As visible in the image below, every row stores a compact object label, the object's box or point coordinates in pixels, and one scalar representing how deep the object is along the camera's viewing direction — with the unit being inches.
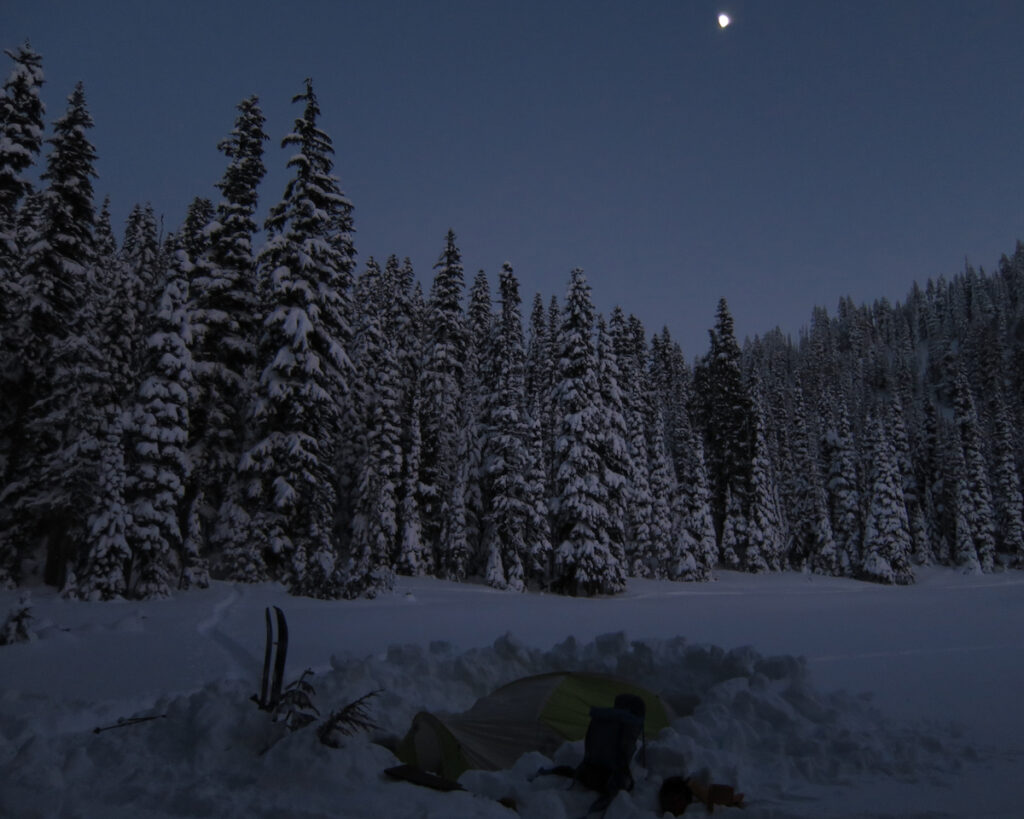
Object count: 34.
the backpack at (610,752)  222.5
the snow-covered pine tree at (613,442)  1189.7
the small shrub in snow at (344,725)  246.1
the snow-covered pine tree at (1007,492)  2073.1
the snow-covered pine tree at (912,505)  2094.0
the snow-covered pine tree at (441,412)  1327.5
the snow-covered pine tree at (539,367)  1586.1
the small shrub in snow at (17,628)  430.6
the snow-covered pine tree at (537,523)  1208.8
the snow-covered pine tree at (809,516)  1861.5
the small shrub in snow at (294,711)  263.1
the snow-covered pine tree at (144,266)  1074.1
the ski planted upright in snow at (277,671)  281.1
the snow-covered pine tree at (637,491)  1481.3
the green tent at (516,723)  270.1
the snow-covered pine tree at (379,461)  1155.3
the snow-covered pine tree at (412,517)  1205.7
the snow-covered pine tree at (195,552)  782.5
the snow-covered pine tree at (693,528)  1486.2
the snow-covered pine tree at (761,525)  1705.2
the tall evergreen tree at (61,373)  797.9
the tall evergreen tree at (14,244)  791.7
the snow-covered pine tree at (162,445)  701.3
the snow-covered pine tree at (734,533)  1744.6
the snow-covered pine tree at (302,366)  837.2
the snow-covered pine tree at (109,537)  660.7
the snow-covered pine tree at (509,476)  1171.3
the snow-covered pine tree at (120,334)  994.1
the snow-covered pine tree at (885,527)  1720.0
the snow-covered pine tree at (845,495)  1873.8
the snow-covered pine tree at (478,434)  1274.6
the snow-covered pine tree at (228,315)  907.4
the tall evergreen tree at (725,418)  1815.9
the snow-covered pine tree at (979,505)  2016.5
